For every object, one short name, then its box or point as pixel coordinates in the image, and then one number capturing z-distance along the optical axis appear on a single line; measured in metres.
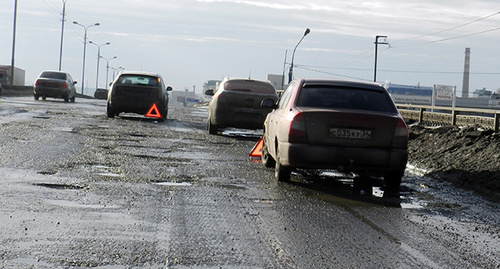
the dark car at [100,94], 71.75
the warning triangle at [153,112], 23.74
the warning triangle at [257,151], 13.37
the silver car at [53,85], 39.38
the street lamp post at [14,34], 62.59
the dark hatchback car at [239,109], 18.39
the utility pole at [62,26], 89.06
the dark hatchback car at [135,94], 23.45
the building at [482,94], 153.88
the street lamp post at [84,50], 110.90
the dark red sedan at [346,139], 9.27
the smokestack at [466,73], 150.75
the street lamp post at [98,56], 124.72
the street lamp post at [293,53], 56.63
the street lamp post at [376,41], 81.88
